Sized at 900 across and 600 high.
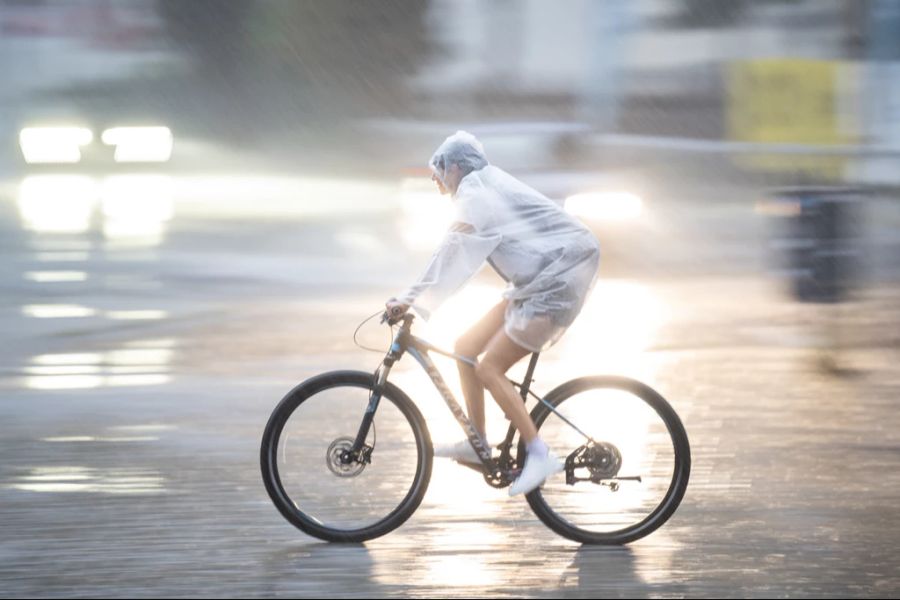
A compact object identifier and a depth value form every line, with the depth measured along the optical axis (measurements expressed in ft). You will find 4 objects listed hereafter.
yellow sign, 155.02
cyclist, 40.55
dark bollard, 79.30
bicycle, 42.04
